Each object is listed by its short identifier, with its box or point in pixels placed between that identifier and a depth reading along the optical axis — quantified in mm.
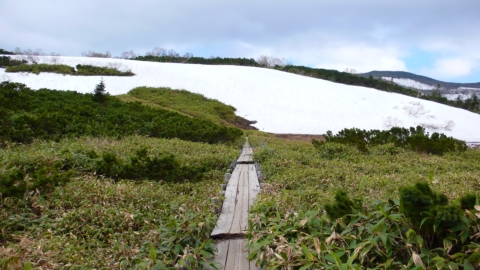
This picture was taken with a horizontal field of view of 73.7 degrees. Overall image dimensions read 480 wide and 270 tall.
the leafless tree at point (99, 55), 52266
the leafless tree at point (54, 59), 32156
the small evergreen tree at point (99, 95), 14917
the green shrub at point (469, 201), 2154
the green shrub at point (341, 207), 2666
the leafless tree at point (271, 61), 59094
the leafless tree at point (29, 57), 31700
